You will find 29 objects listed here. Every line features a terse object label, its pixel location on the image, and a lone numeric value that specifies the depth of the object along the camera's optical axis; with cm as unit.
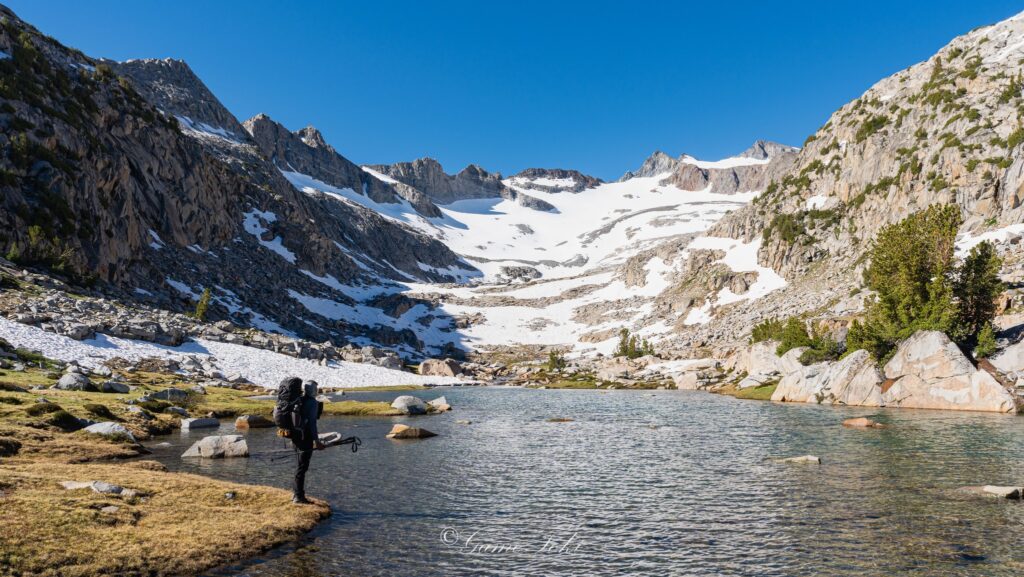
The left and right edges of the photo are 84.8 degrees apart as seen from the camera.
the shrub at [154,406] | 4041
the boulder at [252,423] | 3894
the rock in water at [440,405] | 5626
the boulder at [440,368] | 13825
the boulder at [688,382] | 9580
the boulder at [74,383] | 4108
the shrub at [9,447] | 2145
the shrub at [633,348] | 14749
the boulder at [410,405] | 5262
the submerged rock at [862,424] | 3888
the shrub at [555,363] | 14912
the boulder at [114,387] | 4438
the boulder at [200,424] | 3662
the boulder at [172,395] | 4588
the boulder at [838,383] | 5688
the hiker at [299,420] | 1714
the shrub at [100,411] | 3316
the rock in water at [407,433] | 3572
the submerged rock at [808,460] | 2572
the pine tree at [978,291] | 5659
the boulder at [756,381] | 7825
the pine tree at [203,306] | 10567
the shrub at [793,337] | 7829
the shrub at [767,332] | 9206
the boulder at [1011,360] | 4978
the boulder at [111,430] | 2735
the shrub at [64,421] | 2748
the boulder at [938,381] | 4725
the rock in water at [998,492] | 1875
